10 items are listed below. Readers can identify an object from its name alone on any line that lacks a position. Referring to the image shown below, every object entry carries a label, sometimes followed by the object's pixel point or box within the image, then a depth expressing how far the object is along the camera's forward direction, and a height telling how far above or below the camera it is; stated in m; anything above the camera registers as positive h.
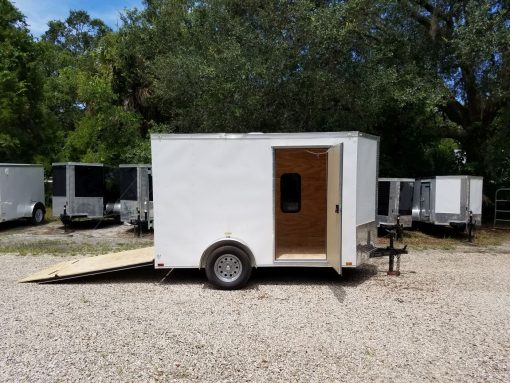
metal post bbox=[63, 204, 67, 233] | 15.40 -1.28
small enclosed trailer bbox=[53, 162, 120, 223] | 15.36 -0.58
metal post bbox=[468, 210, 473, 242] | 13.16 -1.40
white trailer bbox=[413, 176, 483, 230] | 13.10 -0.67
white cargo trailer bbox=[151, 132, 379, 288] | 7.82 -0.43
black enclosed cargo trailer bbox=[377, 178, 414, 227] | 12.96 -0.74
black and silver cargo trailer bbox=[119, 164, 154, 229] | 13.94 -0.65
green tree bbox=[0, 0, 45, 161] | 20.92 +3.65
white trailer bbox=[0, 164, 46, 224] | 15.63 -0.68
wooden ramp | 8.20 -1.63
